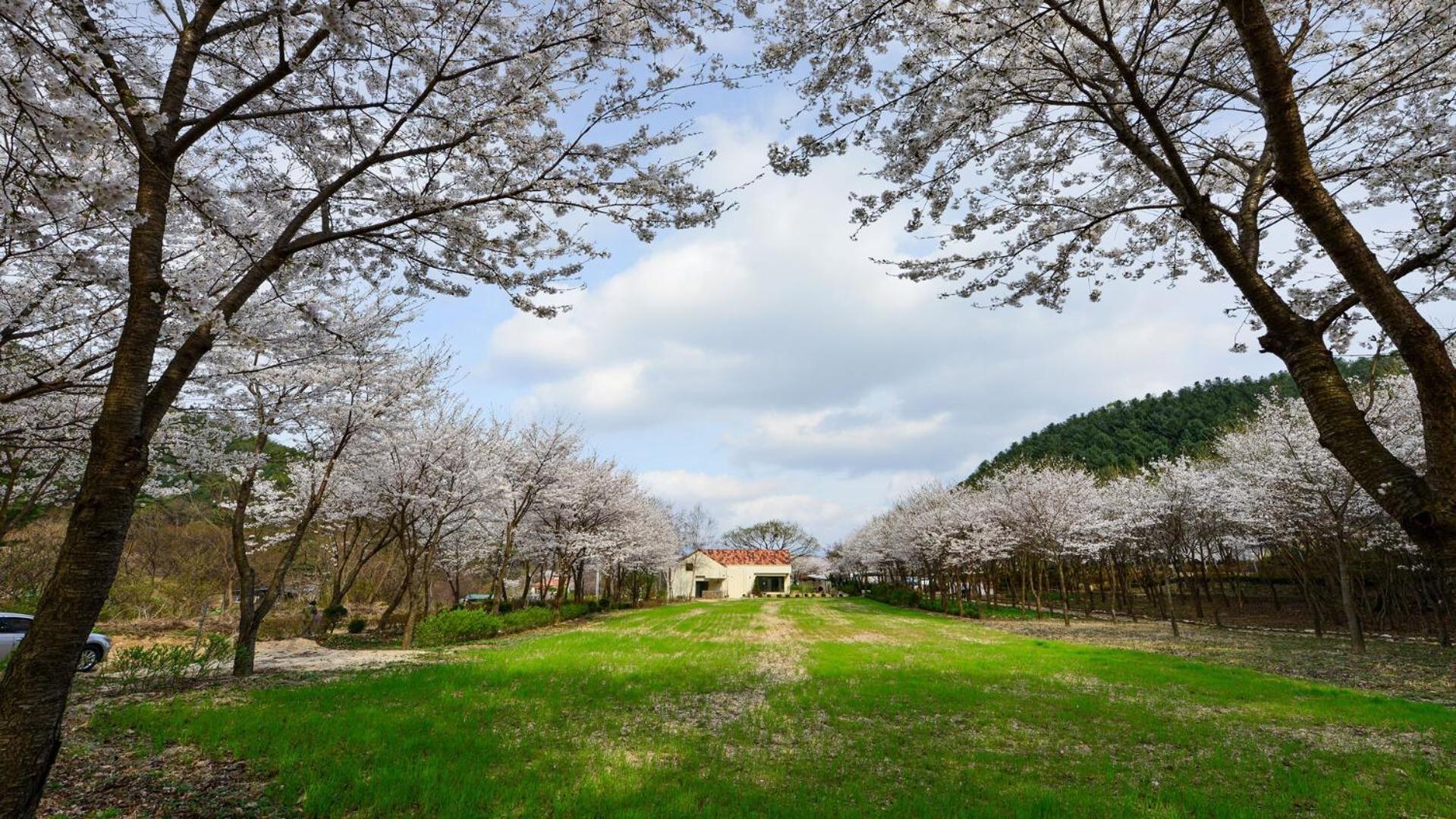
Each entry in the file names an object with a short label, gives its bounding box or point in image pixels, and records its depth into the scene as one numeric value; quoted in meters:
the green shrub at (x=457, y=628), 17.75
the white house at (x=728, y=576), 69.12
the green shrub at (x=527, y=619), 22.80
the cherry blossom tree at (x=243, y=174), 3.43
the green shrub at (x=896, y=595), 41.27
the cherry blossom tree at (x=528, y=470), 24.53
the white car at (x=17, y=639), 12.16
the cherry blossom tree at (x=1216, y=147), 2.82
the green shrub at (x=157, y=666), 9.60
